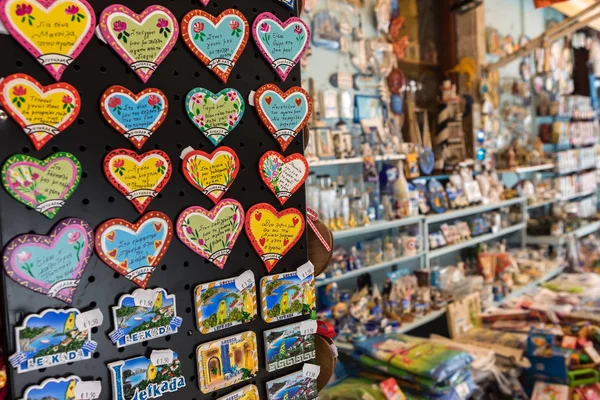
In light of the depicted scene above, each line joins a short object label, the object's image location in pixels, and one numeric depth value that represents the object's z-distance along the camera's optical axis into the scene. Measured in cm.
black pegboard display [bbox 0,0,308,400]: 70
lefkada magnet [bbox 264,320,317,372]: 95
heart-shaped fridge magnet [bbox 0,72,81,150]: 69
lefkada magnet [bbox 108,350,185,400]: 78
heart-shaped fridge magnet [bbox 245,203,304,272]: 94
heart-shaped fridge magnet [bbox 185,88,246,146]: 86
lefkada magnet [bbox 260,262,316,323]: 96
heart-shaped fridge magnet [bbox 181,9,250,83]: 85
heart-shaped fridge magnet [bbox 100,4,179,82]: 77
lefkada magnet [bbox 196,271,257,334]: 87
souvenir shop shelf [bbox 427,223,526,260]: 363
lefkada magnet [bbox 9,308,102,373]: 70
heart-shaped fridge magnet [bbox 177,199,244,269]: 86
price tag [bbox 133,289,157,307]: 80
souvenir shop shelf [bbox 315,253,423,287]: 283
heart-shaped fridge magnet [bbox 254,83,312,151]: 95
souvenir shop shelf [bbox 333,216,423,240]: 288
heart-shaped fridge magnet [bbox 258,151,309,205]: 95
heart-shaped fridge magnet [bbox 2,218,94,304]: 69
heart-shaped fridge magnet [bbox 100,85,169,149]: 77
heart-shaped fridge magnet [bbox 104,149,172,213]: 78
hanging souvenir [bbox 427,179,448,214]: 368
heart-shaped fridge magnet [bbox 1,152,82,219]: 69
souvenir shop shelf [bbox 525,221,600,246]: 493
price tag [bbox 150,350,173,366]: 81
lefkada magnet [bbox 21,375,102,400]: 71
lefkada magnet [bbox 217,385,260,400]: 90
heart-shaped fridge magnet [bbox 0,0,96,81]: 68
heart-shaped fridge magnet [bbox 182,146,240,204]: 86
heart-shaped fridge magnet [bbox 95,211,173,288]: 77
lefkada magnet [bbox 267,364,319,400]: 95
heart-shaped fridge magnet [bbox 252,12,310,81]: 94
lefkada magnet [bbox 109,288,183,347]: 78
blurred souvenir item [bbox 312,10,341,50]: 302
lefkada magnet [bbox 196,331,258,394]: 87
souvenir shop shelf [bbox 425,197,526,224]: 356
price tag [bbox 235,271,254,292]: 92
